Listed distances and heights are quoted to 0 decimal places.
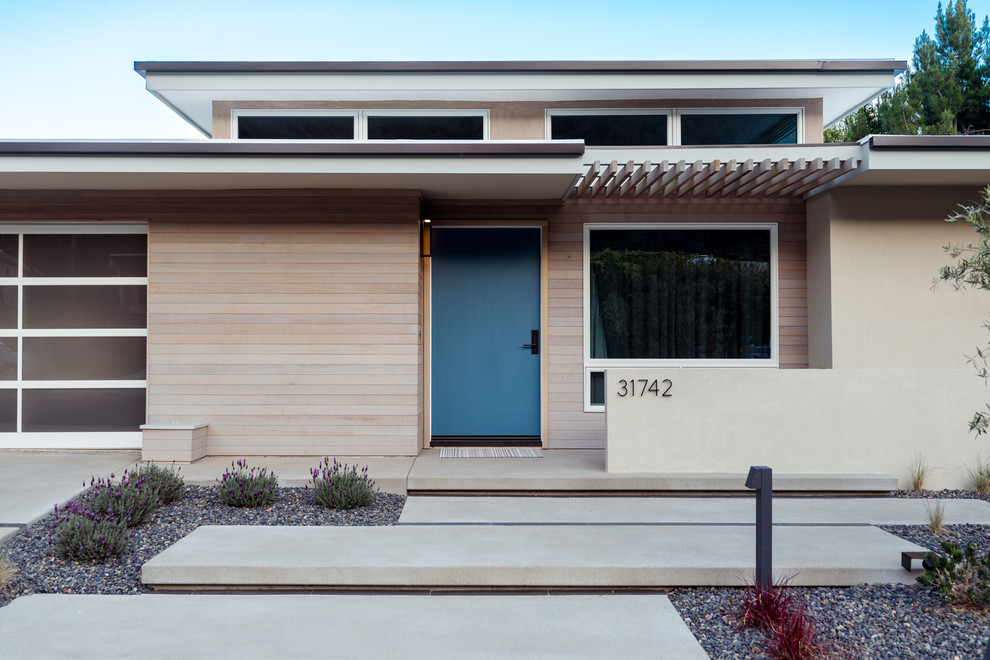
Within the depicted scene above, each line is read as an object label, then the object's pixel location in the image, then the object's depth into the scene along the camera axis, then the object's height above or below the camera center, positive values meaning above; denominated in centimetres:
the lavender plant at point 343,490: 530 -110
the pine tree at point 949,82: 1702 +647
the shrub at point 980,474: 612 -114
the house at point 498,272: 617 +76
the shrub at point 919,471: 615 -111
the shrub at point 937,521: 485 -122
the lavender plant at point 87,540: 421 -117
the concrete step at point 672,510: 508 -126
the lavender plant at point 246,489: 530 -109
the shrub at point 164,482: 530 -104
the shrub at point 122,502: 474 -108
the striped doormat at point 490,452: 690 -107
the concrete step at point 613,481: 586 -114
